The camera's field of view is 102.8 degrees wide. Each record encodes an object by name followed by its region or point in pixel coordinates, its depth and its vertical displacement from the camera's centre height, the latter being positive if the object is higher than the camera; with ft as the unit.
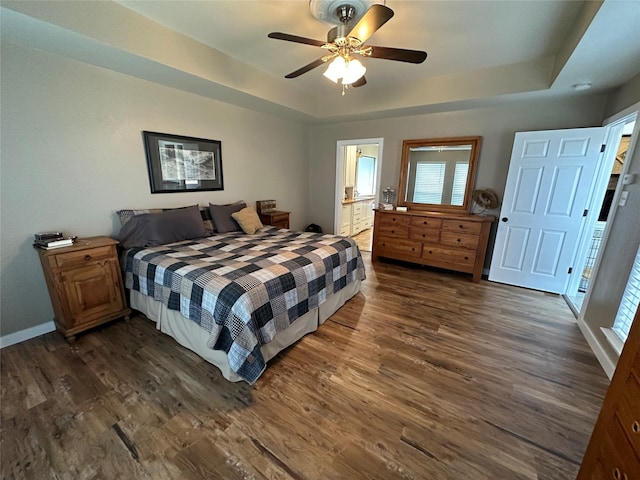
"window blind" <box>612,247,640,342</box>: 6.09 -2.84
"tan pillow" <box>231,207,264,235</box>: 10.56 -1.81
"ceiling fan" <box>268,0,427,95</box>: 5.56 +3.09
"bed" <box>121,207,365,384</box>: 5.49 -2.77
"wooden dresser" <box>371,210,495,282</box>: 11.43 -2.75
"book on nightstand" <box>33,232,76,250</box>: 6.73 -1.81
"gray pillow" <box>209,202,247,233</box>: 10.53 -1.75
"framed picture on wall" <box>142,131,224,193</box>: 9.45 +0.47
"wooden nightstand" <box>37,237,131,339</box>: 6.74 -3.04
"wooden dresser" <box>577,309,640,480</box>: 2.40 -2.38
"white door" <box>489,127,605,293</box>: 9.53 -0.84
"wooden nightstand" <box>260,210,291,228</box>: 13.25 -2.14
